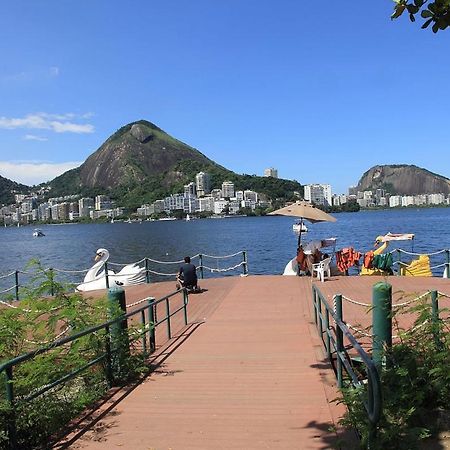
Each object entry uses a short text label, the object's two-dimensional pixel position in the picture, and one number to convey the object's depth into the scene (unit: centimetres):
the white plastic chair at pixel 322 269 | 1423
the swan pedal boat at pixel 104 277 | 1645
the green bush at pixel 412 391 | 358
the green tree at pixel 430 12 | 341
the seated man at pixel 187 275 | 1278
